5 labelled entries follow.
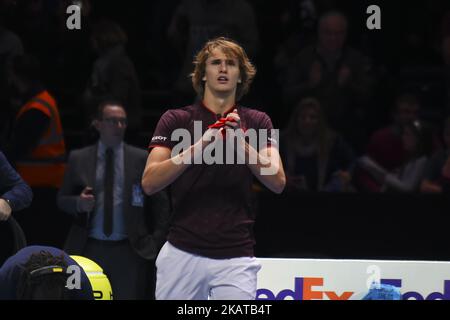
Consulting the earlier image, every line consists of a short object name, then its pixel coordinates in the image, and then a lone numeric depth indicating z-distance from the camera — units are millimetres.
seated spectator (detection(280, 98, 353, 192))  17953
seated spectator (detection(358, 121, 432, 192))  17875
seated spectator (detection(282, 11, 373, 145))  19062
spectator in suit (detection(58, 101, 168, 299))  16312
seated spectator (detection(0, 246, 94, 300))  10562
